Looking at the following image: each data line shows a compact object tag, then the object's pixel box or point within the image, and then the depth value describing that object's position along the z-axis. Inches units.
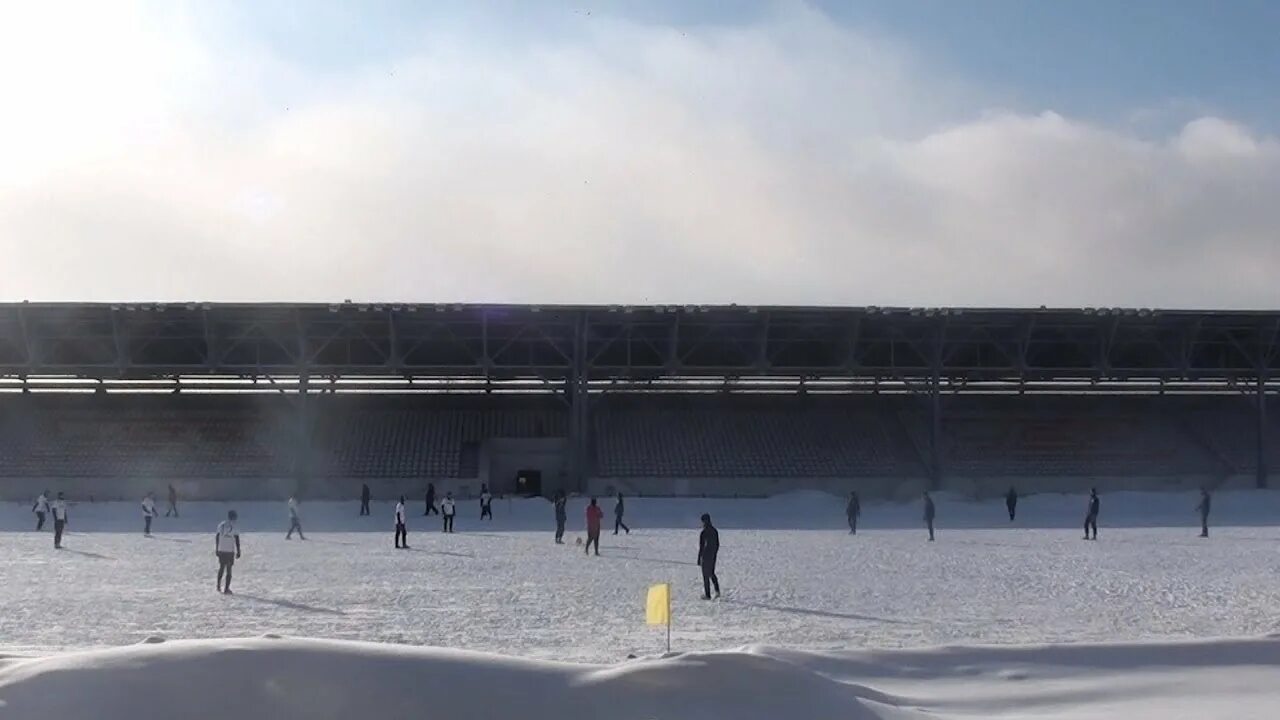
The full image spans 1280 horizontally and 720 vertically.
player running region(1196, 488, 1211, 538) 1440.7
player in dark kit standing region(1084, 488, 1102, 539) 1367.5
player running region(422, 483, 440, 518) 1723.7
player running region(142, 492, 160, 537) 1499.8
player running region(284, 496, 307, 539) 1402.4
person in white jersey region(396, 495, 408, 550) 1252.5
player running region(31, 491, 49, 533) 1562.5
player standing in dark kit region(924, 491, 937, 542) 1424.7
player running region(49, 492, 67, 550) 1273.4
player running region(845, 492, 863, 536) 1526.8
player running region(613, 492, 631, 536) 1478.3
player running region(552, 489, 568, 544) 1339.8
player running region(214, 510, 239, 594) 811.4
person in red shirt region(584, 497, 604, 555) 1159.0
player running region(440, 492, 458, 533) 1491.9
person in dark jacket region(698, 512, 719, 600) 792.3
